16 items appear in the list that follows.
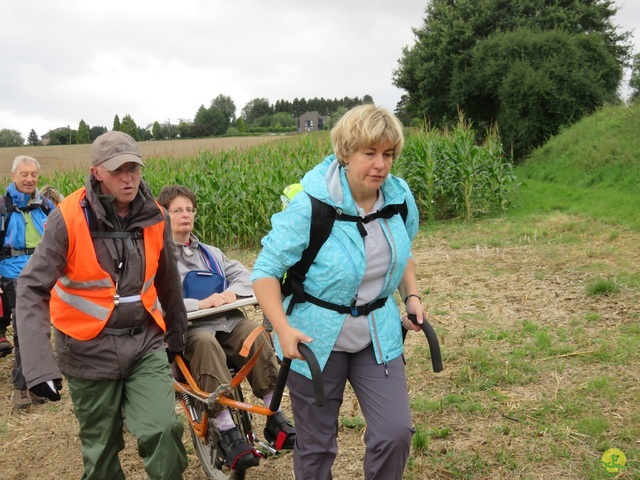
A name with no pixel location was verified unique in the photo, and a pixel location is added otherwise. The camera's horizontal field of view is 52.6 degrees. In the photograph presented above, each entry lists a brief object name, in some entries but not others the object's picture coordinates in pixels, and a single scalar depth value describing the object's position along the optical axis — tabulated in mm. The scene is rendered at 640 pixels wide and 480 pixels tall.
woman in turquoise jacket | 2590
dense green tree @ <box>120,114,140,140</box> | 56469
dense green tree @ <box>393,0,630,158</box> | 29031
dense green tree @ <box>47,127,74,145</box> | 51844
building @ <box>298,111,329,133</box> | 98188
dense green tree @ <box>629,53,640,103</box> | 31203
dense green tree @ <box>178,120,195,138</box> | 67762
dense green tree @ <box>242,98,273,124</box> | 120794
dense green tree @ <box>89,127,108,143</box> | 58688
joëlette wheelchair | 3557
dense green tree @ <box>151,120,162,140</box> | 64294
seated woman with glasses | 3666
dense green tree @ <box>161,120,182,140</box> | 63938
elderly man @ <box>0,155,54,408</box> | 5789
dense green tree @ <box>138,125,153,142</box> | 67000
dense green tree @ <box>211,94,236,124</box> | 112825
